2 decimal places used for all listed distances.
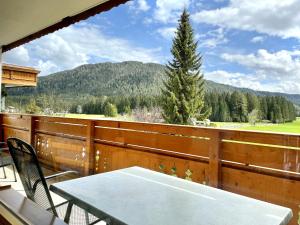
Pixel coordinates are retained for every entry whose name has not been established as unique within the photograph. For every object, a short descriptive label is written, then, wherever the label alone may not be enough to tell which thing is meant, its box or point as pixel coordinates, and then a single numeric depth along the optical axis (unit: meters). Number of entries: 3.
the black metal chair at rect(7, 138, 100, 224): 1.37
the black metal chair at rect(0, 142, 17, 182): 2.65
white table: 1.07
